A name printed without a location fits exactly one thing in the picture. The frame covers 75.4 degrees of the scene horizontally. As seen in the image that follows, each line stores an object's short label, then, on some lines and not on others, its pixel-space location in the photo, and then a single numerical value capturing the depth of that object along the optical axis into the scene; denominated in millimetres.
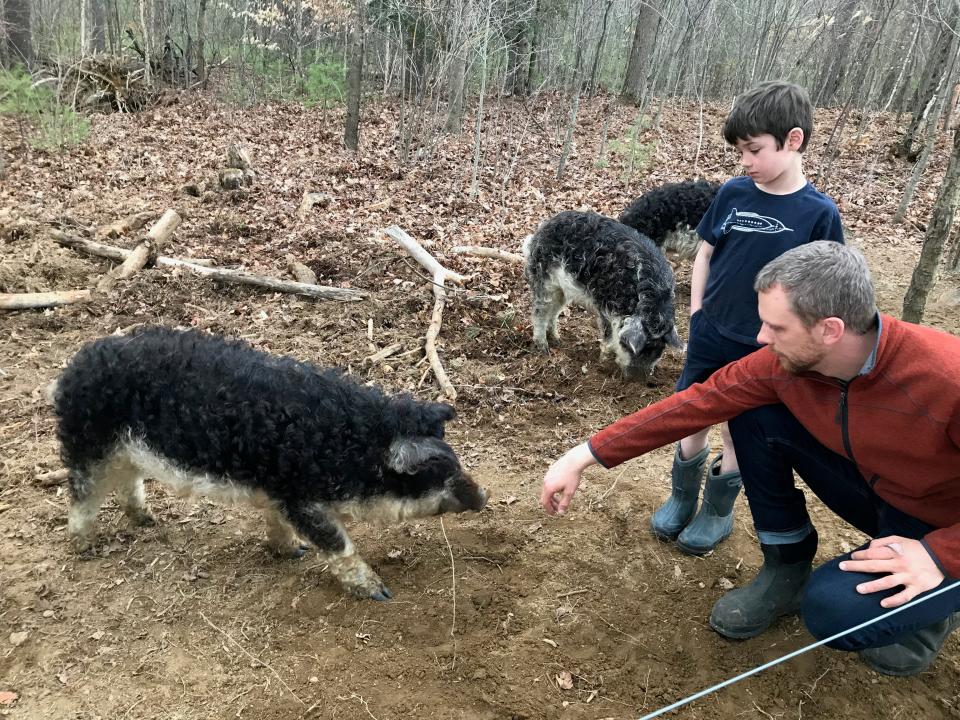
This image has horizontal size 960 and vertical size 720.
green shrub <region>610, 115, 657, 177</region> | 12891
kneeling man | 2285
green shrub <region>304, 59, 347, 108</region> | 16891
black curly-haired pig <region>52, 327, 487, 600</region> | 3395
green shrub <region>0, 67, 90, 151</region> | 11883
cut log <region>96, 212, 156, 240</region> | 8672
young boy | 3086
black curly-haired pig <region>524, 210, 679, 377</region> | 5840
